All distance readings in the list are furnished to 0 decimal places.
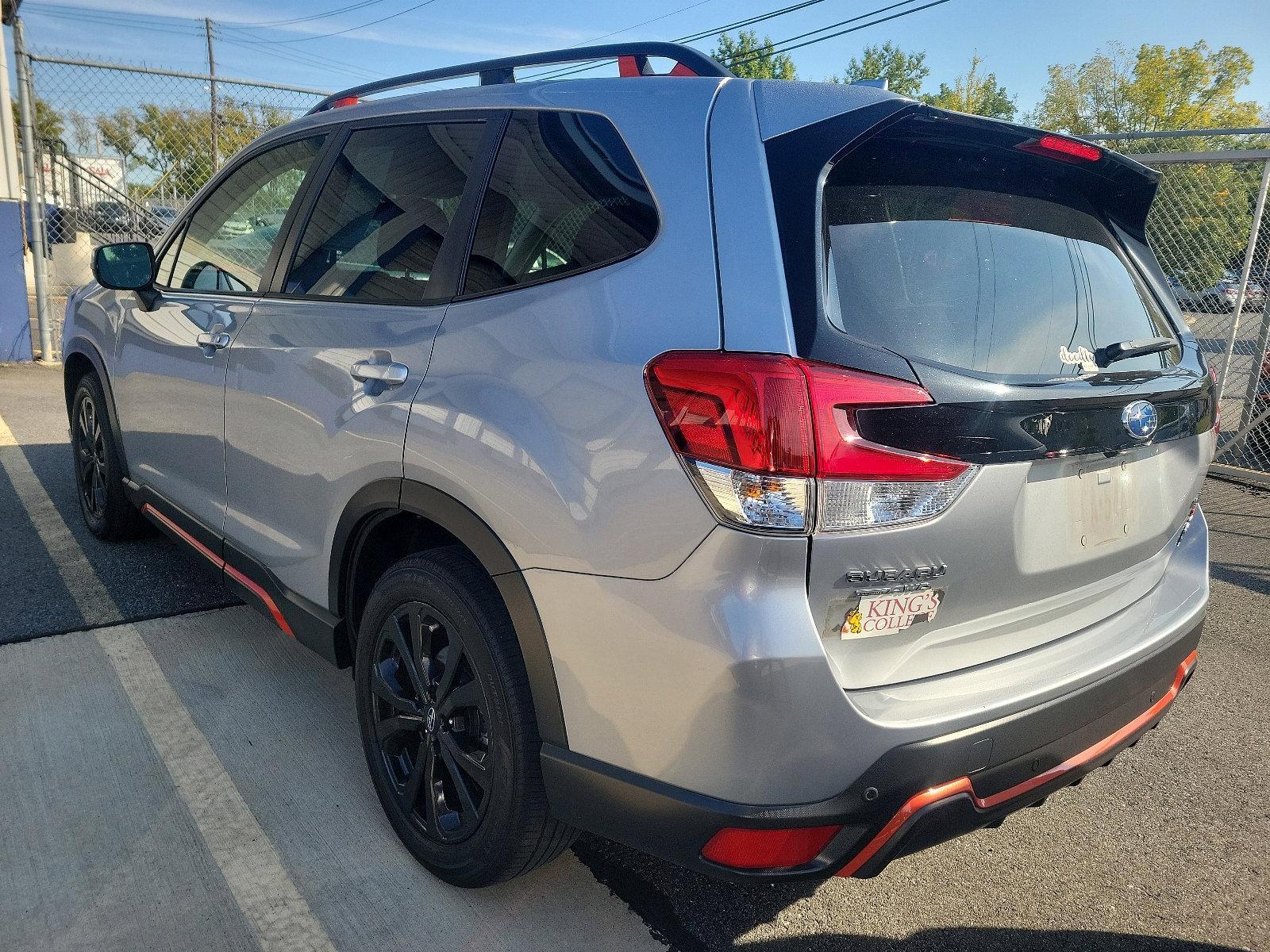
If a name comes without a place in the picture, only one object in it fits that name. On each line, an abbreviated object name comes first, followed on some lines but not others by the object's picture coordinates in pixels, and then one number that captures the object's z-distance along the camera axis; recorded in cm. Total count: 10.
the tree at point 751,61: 5797
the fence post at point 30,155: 903
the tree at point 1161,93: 5300
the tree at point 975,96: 6272
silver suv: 169
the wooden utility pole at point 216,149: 1318
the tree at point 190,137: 1329
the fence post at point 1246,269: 717
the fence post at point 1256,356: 739
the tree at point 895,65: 6960
